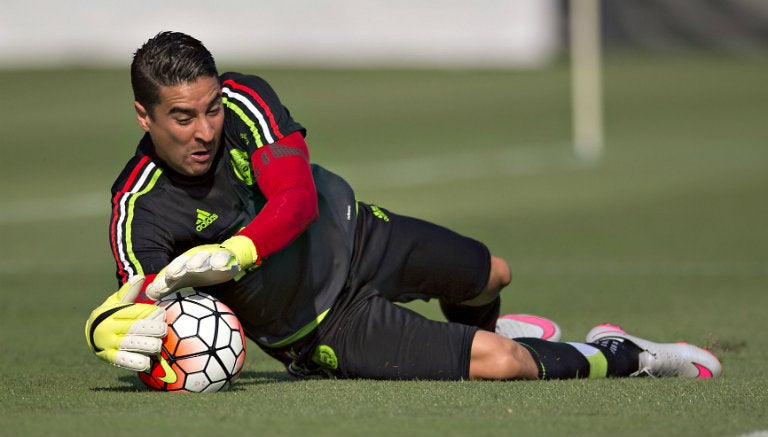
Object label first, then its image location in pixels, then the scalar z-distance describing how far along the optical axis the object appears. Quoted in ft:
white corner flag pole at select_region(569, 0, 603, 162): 146.84
